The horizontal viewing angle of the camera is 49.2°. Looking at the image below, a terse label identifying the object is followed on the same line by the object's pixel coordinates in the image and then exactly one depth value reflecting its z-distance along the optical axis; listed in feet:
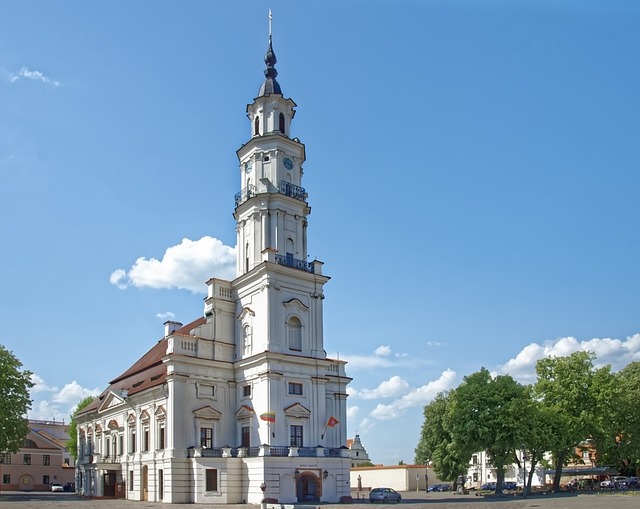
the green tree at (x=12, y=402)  187.32
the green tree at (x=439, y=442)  217.97
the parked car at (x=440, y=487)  258.98
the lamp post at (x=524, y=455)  173.58
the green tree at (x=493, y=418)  176.35
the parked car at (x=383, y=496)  158.30
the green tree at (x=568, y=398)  189.26
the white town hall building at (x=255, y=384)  152.46
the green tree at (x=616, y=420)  192.65
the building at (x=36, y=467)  276.82
